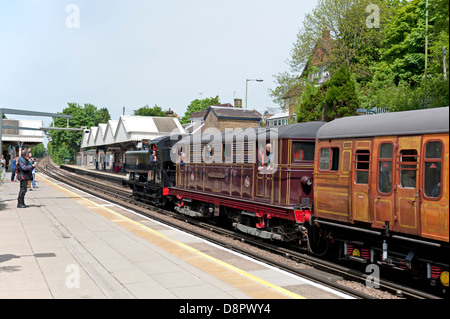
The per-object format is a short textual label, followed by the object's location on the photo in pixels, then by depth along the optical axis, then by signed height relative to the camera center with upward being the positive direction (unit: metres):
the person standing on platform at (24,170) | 17.55 -0.56
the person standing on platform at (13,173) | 35.36 -1.45
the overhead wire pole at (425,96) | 21.60 +3.41
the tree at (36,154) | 193.70 +1.20
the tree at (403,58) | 25.70 +8.13
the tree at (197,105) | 107.44 +13.68
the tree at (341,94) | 27.00 +4.20
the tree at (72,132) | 92.94 +5.82
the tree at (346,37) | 36.25 +10.87
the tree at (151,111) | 121.25 +13.45
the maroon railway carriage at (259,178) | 10.97 -0.56
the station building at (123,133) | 45.19 +2.84
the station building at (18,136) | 58.82 +2.90
